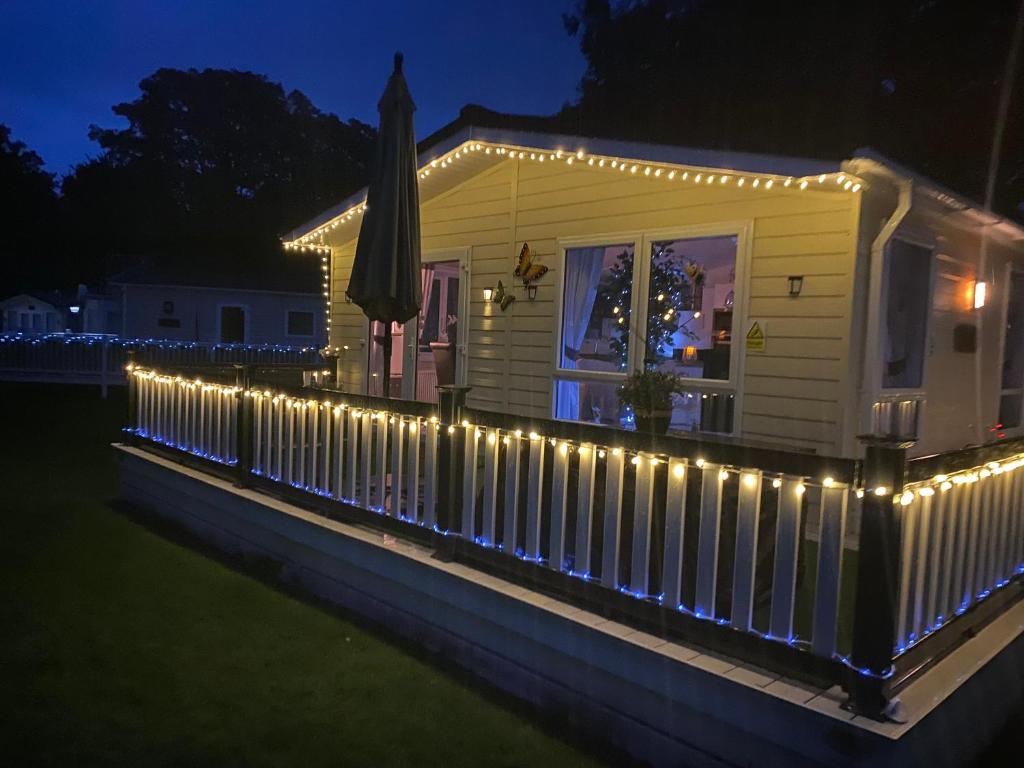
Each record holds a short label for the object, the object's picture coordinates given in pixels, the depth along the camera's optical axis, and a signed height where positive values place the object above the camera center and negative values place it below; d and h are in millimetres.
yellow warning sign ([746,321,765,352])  5457 +63
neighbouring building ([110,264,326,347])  22891 +657
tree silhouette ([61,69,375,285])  35688 +8167
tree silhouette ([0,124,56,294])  34844 +4714
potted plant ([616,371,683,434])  4016 -290
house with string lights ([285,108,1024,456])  5062 +490
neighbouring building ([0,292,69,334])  31141 +386
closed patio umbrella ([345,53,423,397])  5188 +805
